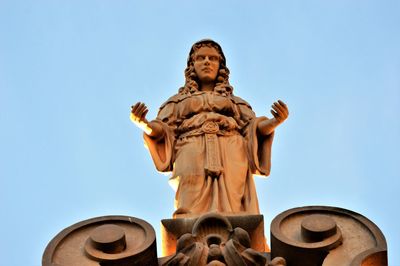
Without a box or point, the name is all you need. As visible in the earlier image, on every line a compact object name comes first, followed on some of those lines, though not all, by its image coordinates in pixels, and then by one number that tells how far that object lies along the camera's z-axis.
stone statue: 23.58
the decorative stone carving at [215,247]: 18.22
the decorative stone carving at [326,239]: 18.42
